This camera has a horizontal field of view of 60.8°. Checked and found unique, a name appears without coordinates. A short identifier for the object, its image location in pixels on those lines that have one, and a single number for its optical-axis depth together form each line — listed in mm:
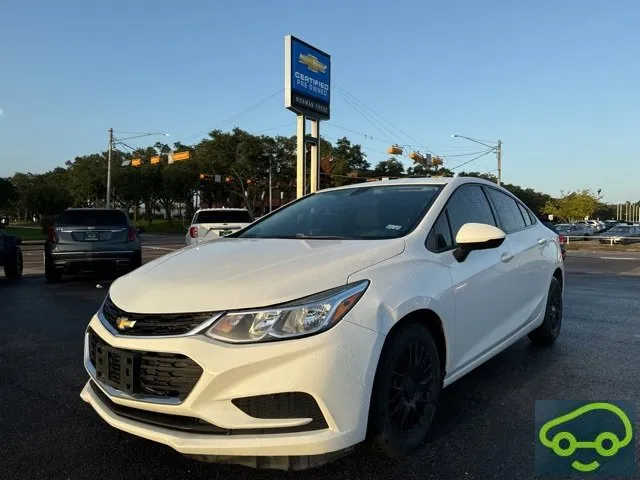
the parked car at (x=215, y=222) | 13508
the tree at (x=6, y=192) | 53659
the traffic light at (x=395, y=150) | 31234
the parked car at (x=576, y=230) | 44850
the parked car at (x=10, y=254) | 10977
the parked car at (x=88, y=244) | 10203
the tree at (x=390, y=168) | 71819
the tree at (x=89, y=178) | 59844
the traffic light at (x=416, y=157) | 35375
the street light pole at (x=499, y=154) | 40409
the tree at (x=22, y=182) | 96738
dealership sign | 19891
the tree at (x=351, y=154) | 65812
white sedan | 2400
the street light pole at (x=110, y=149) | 40053
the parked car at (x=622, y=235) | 33969
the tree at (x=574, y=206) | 67812
